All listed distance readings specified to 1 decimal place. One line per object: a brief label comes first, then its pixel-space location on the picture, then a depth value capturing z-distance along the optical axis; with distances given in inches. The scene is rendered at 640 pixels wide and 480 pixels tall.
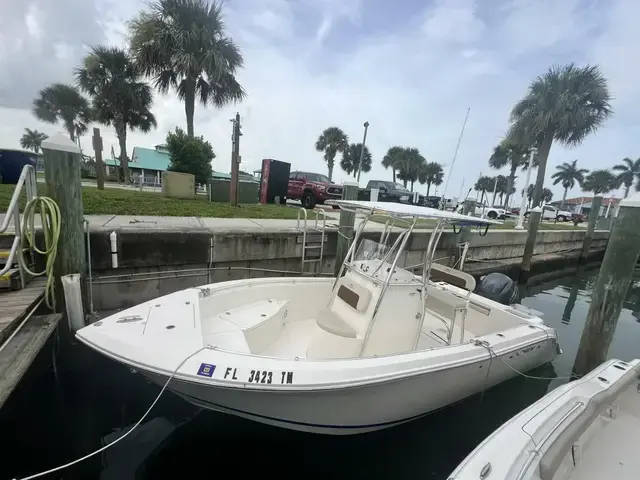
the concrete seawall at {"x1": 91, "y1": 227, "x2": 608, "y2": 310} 174.2
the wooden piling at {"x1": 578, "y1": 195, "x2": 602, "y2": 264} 528.1
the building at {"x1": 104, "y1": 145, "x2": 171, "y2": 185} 1268.5
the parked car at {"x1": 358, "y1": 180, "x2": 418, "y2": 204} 518.3
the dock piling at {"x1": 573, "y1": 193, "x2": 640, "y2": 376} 148.3
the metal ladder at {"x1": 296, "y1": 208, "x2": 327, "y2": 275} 240.4
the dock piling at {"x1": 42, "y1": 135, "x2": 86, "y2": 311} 133.6
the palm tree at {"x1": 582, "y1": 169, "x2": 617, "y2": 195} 1947.6
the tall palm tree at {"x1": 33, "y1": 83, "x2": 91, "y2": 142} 1157.7
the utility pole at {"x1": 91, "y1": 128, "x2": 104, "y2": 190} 362.6
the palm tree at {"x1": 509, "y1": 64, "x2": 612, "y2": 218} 748.6
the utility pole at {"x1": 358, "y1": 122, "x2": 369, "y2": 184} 677.4
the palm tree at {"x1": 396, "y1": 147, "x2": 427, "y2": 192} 1823.3
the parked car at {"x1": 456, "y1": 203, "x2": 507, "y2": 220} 884.7
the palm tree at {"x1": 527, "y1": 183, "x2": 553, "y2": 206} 2511.7
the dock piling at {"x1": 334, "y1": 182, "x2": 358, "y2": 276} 226.5
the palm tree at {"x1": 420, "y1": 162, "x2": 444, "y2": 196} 1943.9
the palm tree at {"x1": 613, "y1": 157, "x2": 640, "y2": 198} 1717.5
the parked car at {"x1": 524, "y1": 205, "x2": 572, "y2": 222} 1087.6
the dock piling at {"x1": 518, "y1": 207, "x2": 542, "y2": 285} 396.5
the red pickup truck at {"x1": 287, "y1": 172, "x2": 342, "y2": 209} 476.9
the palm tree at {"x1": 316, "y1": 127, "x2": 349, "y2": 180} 1633.9
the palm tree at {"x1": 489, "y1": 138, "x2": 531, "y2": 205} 952.3
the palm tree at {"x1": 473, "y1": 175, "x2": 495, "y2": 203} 2622.5
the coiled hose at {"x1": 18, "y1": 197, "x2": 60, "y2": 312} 129.3
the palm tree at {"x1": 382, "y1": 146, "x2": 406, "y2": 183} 1831.9
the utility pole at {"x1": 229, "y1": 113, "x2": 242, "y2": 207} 352.8
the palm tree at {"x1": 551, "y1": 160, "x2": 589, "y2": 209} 2298.2
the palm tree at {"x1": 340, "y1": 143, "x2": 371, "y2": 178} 1768.3
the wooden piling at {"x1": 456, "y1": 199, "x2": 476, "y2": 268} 320.5
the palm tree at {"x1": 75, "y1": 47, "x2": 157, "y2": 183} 748.0
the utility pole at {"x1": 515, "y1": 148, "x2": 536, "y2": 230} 559.9
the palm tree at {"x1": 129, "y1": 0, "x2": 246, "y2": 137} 540.7
